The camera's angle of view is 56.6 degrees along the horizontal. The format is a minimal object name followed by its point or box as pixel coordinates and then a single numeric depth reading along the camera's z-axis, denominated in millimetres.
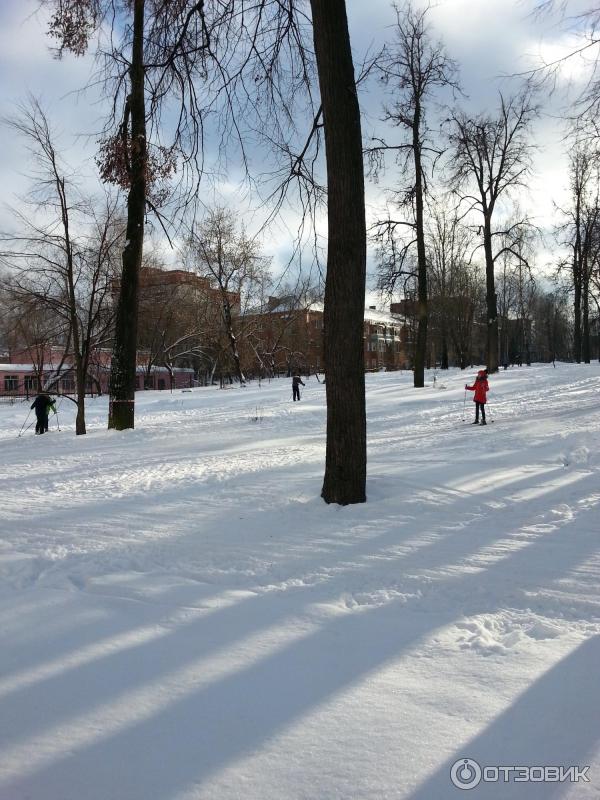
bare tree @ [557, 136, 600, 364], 27656
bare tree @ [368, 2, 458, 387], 21578
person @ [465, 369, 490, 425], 13906
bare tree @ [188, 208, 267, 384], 44750
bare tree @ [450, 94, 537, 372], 28703
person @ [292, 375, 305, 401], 26547
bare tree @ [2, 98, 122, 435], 15820
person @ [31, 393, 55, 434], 19141
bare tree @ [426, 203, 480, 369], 48000
